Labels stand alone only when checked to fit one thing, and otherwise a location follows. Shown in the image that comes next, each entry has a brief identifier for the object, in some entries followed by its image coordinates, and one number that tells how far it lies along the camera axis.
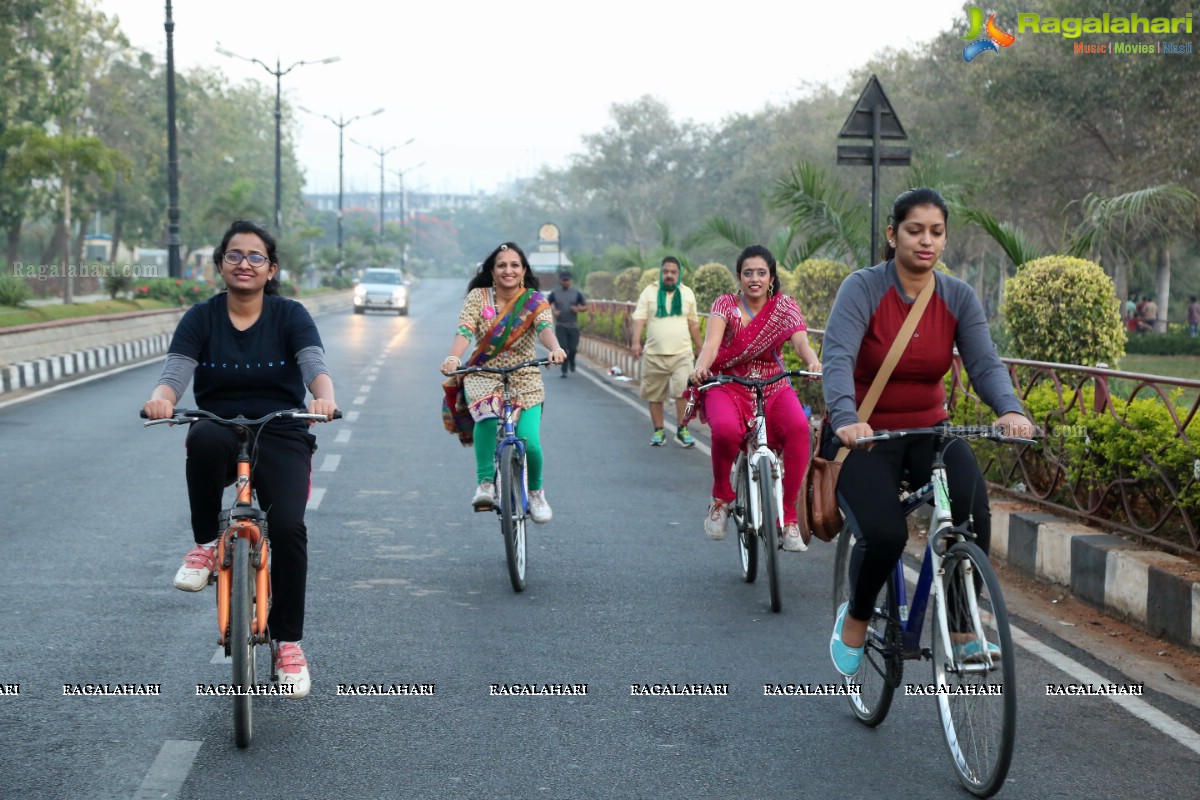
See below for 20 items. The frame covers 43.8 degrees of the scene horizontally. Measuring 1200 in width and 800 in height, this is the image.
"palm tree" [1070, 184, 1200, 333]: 12.91
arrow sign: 12.82
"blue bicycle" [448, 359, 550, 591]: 7.45
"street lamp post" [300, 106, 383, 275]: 79.12
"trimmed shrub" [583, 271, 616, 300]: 45.62
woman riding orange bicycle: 5.16
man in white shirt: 14.48
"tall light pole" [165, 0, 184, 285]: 33.88
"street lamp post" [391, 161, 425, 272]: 133.90
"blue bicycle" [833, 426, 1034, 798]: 4.23
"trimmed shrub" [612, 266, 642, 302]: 34.62
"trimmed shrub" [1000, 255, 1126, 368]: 11.39
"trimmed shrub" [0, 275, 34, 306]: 29.19
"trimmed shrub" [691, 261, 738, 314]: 25.11
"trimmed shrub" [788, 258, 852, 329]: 18.98
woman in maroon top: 4.79
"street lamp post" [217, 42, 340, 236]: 55.06
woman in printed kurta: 7.98
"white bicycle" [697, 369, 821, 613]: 7.13
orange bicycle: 4.73
